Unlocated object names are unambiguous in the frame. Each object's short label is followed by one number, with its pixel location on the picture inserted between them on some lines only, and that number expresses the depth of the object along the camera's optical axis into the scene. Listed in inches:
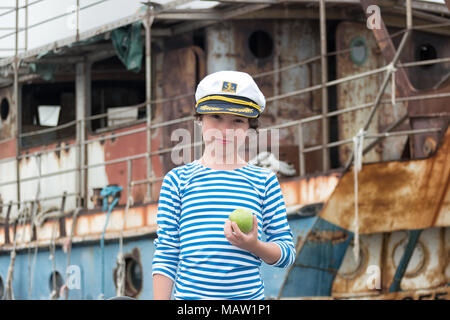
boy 138.2
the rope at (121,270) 533.5
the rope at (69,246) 581.9
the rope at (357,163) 411.4
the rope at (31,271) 621.8
